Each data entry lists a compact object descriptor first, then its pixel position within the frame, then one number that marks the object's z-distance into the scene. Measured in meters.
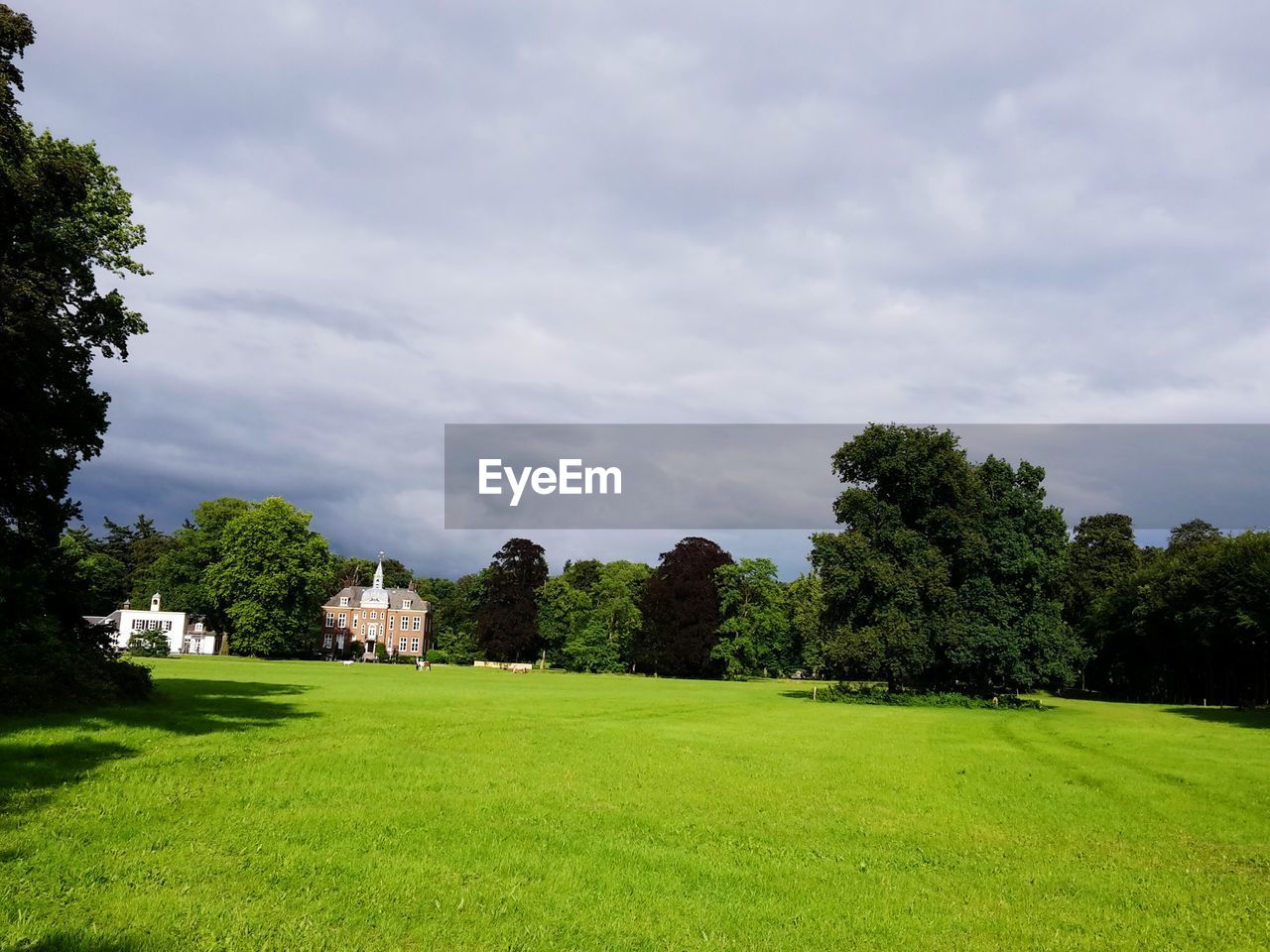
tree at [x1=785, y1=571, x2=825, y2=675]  83.31
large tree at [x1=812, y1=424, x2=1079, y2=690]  50.03
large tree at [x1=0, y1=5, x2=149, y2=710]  21.23
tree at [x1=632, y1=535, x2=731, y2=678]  93.12
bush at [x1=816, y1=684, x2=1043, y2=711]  50.41
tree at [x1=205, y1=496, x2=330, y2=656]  95.12
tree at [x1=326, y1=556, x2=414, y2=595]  158.25
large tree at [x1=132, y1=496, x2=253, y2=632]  106.00
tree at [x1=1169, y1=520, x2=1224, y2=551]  84.13
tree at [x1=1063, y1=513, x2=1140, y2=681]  81.12
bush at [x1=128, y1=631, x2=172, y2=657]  83.19
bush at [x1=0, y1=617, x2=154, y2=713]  21.36
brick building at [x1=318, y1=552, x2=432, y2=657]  138.00
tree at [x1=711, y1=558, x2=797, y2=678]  90.88
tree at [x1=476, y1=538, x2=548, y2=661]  106.44
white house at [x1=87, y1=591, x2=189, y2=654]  104.38
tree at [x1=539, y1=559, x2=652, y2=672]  102.94
